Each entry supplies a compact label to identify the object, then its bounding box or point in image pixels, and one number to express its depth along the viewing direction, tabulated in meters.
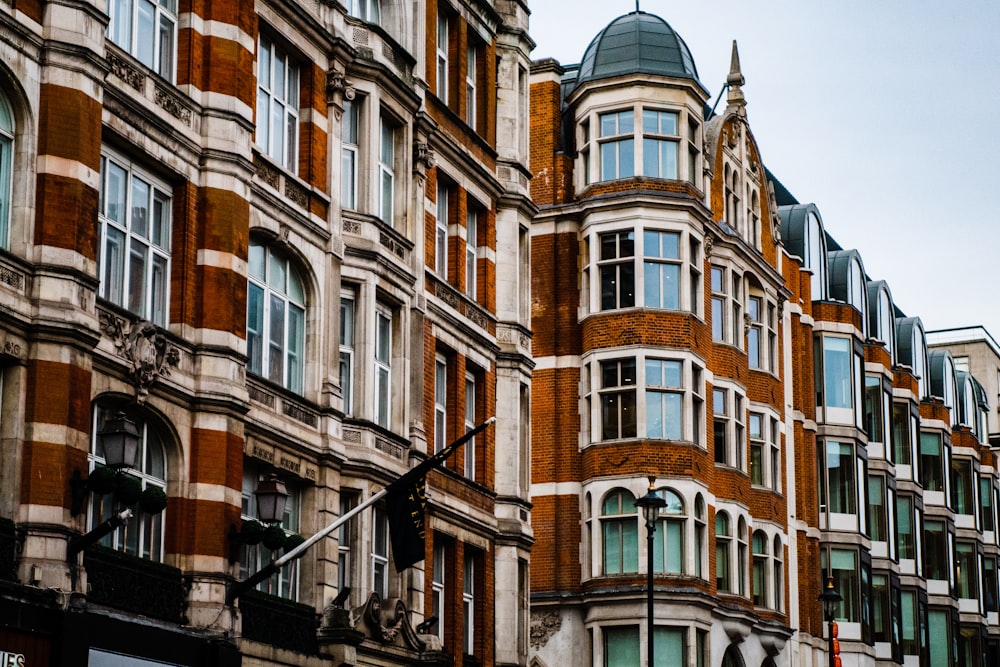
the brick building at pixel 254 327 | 22.50
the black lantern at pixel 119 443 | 22.05
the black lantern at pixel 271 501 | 26.05
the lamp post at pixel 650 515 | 34.12
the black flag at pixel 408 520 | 27.94
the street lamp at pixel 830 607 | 38.33
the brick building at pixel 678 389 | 44.53
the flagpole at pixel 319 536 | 25.41
